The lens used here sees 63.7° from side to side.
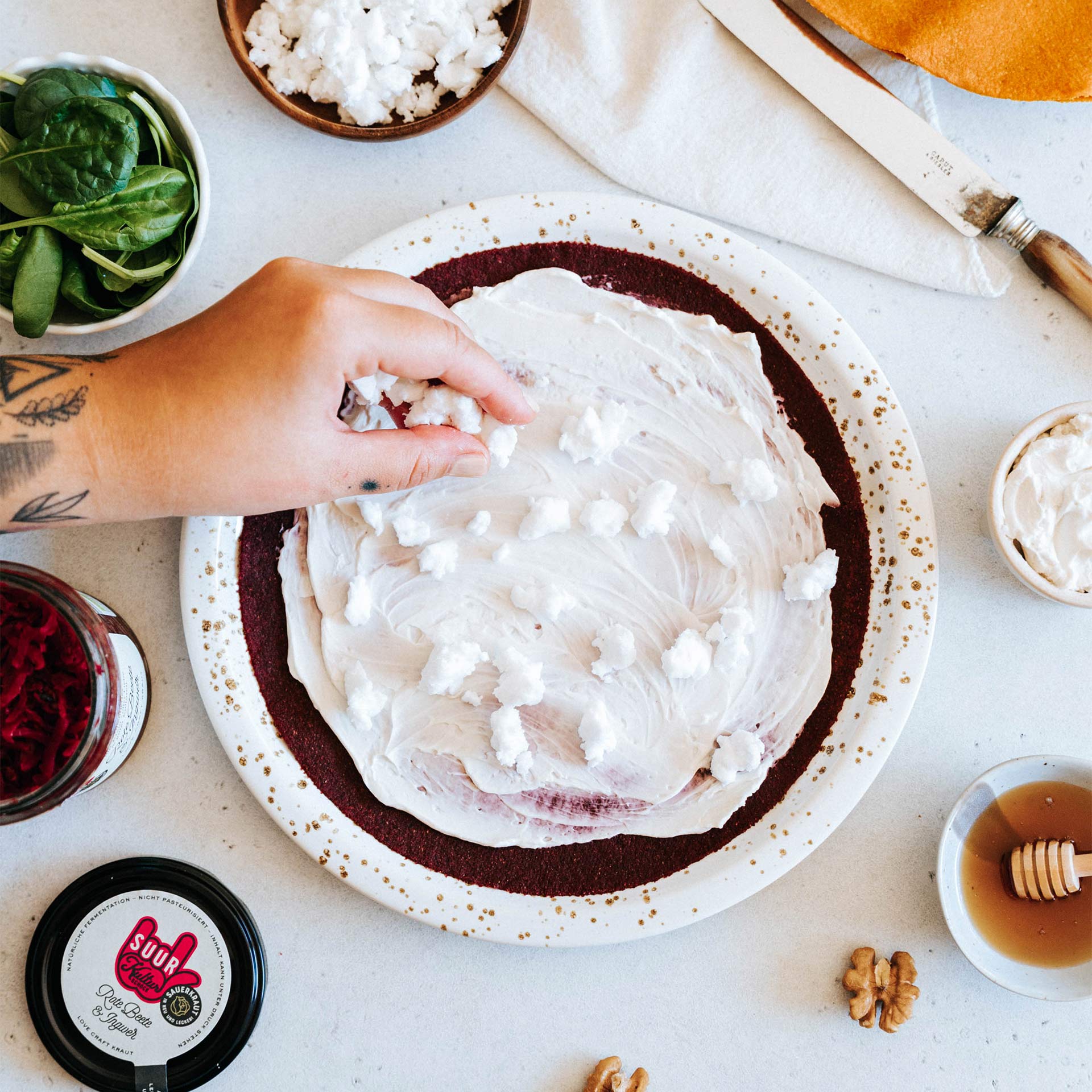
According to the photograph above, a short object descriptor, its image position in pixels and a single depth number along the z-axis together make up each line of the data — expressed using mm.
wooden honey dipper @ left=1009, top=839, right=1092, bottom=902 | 808
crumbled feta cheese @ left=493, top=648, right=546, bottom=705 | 789
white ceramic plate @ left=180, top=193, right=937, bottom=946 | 804
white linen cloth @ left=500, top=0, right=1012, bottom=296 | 853
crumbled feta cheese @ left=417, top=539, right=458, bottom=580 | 797
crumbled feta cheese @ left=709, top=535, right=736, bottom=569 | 795
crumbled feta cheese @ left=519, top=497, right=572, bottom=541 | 791
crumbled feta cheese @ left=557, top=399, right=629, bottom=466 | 791
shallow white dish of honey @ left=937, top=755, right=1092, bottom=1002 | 801
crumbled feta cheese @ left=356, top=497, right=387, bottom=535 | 801
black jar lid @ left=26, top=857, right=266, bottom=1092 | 824
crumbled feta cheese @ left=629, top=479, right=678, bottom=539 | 789
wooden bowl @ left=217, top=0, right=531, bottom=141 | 800
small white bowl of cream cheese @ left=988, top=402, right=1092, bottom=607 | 778
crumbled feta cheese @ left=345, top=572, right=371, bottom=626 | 801
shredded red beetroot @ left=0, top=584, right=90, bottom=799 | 728
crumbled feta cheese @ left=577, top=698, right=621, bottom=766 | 786
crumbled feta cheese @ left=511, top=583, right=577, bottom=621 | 796
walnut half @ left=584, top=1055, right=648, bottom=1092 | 834
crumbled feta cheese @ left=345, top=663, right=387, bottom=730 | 799
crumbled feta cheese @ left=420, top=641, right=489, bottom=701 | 785
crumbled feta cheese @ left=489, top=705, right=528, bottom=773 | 789
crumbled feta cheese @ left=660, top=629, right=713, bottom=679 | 782
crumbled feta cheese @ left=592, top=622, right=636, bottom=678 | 790
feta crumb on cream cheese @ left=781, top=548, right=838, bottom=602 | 787
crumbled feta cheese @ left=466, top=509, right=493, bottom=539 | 799
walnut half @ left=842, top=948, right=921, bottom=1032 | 834
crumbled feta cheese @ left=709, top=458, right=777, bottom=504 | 788
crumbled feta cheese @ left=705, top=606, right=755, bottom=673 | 790
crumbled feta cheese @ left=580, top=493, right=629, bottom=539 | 798
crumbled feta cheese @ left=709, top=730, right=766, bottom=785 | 792
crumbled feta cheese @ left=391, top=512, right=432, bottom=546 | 798
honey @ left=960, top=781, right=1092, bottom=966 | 817
